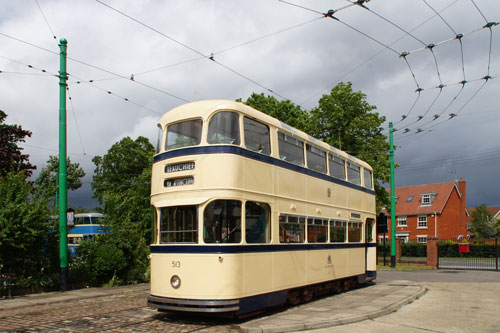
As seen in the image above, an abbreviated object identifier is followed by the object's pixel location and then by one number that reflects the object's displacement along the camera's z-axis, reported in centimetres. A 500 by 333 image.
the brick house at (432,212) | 5775
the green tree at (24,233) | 1420
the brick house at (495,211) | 9034
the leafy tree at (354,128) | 3206
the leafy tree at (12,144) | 2530
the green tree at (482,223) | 5978
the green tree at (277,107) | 3628
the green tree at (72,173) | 6088
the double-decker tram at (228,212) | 970
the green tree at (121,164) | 5229
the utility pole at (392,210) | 2858
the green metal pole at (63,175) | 1562
